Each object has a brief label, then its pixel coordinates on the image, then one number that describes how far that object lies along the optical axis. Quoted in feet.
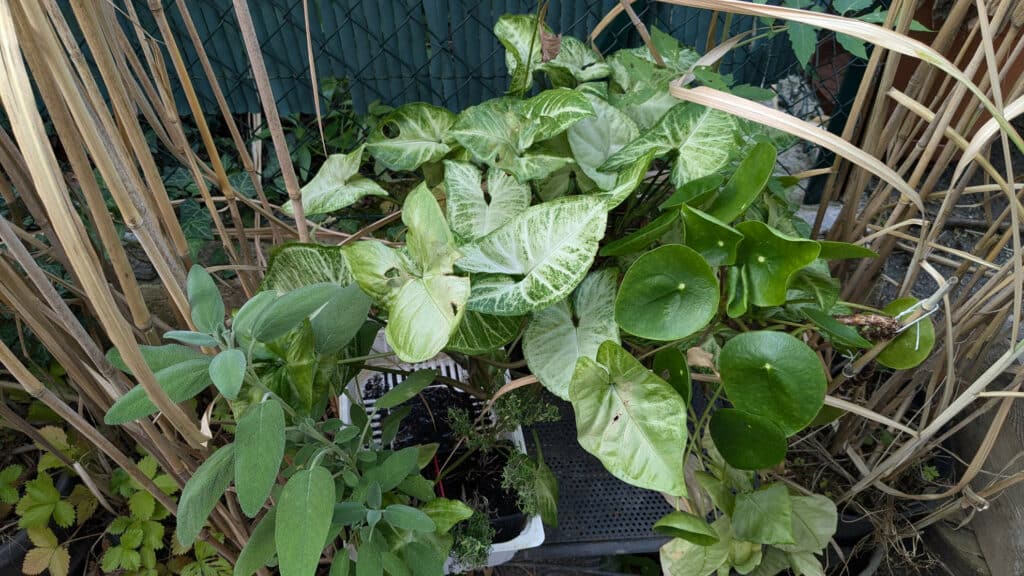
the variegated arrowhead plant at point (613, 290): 2.06
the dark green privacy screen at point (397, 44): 4.36
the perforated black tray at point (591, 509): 3.13
